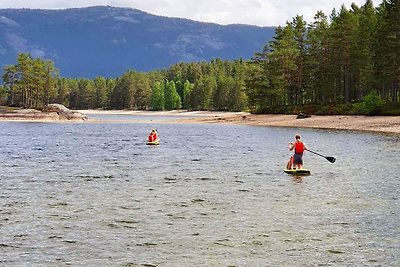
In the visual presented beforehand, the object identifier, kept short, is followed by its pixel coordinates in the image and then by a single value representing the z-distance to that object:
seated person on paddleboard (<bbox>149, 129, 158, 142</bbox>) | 57.47
